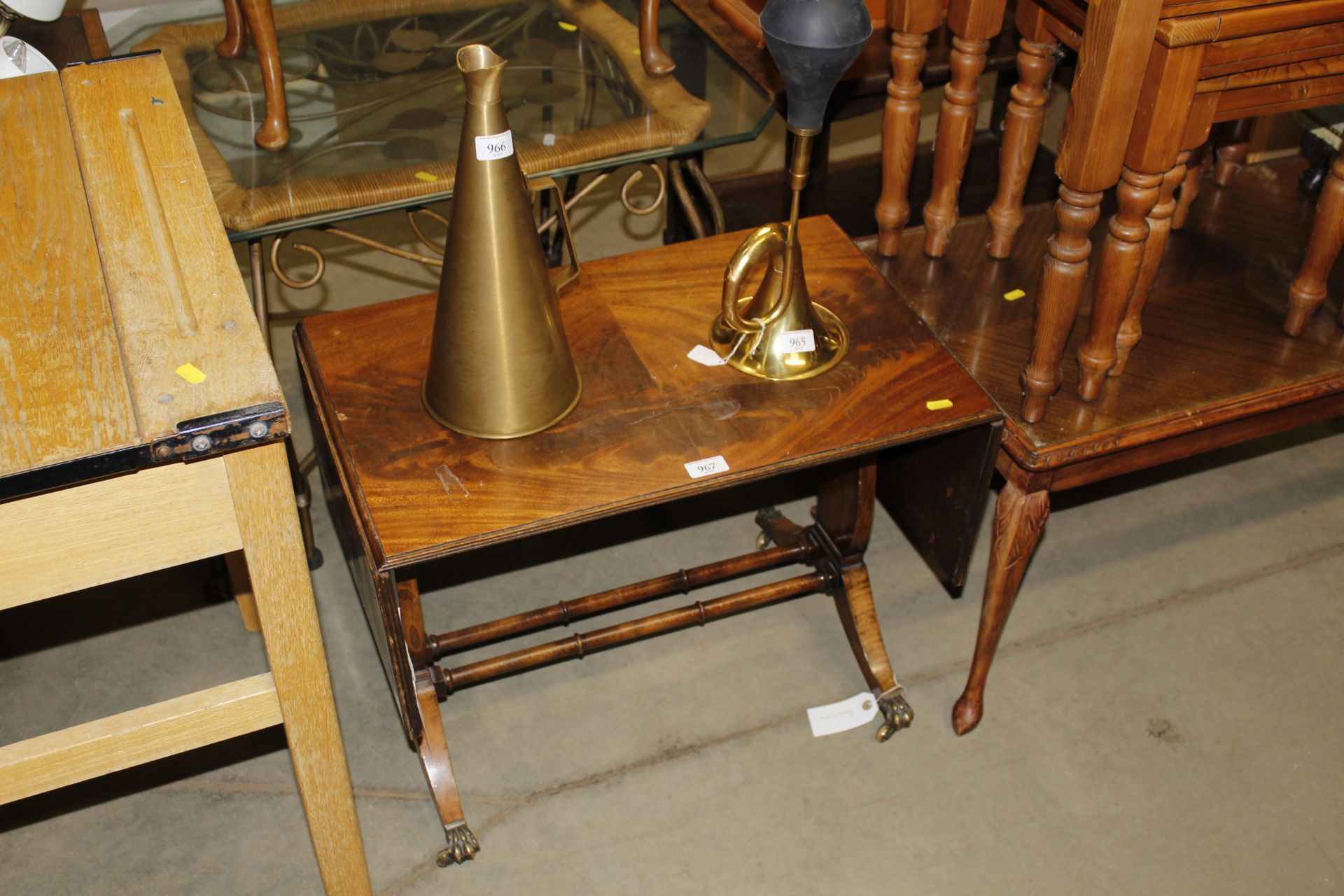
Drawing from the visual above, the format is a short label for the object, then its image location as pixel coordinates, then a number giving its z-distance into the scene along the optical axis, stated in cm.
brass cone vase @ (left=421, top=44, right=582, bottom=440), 130
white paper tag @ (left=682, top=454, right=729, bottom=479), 151
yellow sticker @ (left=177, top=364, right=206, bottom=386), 120
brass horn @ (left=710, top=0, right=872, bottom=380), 141
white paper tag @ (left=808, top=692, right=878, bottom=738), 204
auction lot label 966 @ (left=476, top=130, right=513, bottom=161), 129
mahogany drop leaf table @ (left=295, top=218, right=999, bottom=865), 148
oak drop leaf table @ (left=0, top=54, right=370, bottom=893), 116
